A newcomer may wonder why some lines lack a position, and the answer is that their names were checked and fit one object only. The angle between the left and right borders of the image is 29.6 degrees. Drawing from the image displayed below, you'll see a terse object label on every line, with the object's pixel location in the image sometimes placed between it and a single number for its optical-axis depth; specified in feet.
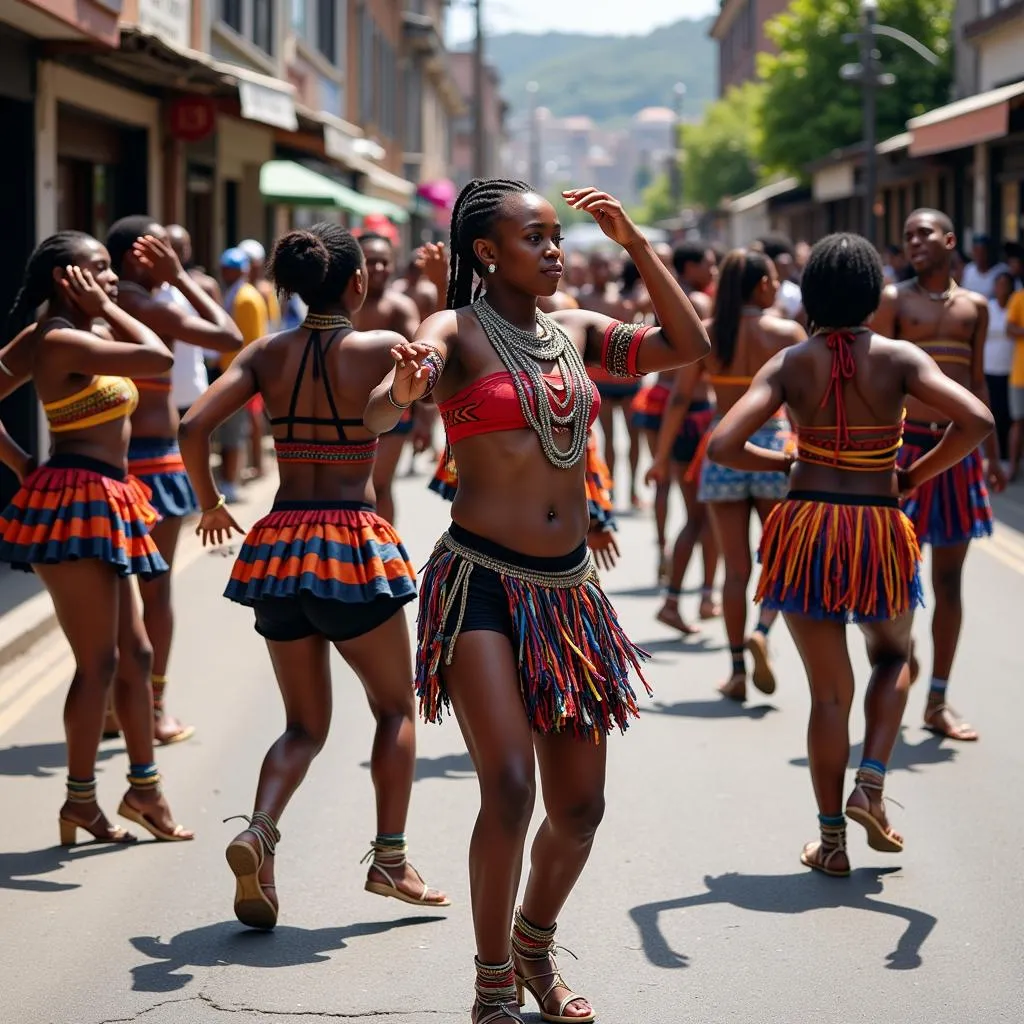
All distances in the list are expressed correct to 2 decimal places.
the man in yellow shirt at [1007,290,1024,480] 56.65
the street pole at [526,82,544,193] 418.47
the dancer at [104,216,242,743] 23.94
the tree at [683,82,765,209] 231.09
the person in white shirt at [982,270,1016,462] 58.75
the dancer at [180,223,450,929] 18.47
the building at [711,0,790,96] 251.39
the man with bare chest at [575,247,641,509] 50.08
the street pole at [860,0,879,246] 94.12
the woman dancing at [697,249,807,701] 29.68
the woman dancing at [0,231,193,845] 20.94
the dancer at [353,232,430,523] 33.50
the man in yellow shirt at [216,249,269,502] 51.49
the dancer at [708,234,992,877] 20.15
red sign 58.95
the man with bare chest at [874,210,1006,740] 26.48
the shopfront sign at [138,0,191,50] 56.13
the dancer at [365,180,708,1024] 14.94
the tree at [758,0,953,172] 132.98
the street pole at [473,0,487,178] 130.62
